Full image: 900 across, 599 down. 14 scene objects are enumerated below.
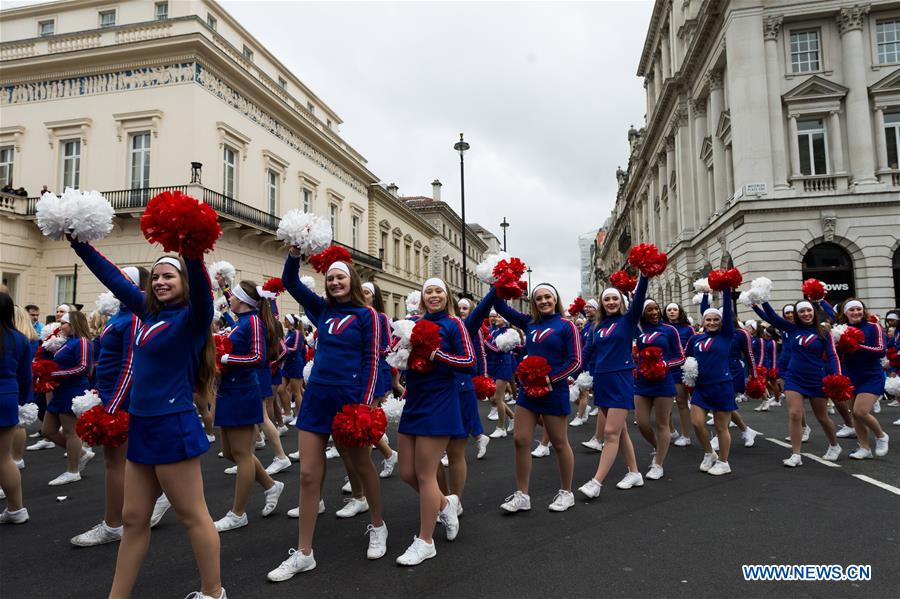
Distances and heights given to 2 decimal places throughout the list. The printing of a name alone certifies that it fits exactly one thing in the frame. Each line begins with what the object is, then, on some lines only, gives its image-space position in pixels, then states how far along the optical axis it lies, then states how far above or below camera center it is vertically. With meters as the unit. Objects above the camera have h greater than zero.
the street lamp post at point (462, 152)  23.38 +7.46
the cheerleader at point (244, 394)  4.79 -0.42
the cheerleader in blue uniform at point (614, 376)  5.76 -0.40
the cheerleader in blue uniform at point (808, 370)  7.06 -0.44
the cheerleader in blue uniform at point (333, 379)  3.91 -0.26
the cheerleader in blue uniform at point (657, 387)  6.57 -0.58
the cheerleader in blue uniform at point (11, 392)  4.75 -0.36
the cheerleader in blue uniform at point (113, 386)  4.44 -0.30
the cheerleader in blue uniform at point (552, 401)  5.15 -0.54
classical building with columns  22.88 +7.69
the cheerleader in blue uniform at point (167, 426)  3.01 -0.41
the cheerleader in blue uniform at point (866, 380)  7.29 -0.59
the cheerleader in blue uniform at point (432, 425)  4.13 -0.60
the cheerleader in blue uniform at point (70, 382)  6.36 -0.38
